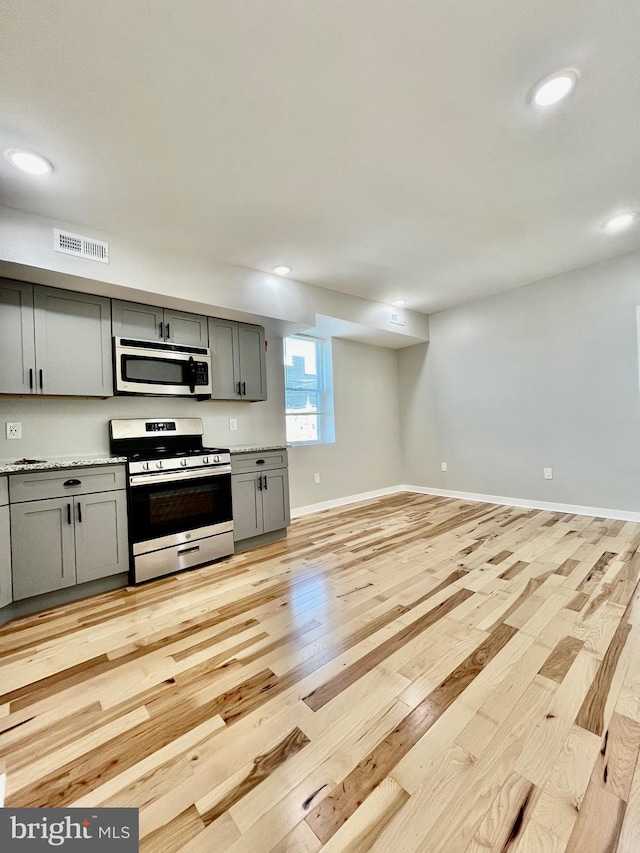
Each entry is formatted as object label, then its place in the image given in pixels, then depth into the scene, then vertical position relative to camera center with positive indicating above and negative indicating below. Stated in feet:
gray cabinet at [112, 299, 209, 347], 9.71 +3.16
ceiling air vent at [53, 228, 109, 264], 8.16 +4.43
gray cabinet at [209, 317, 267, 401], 11.54 +2.37
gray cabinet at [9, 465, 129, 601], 7.44 -1.96
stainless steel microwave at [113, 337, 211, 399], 9.57 +1.86
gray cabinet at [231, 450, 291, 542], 10.96 -1.95
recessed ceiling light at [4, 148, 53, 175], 6.43 +5.06
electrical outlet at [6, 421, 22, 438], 8.71 +0.28
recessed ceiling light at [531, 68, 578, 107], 5.55 +5.23
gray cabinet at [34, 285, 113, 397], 8.53 +2.34
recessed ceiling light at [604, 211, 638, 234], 9.61 +5.34
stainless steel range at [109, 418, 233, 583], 9.00 -1.68
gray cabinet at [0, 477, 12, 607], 7.13 -2.12
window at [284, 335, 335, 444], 15.12 +1.71
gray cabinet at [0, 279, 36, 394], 8.05 +2.28
